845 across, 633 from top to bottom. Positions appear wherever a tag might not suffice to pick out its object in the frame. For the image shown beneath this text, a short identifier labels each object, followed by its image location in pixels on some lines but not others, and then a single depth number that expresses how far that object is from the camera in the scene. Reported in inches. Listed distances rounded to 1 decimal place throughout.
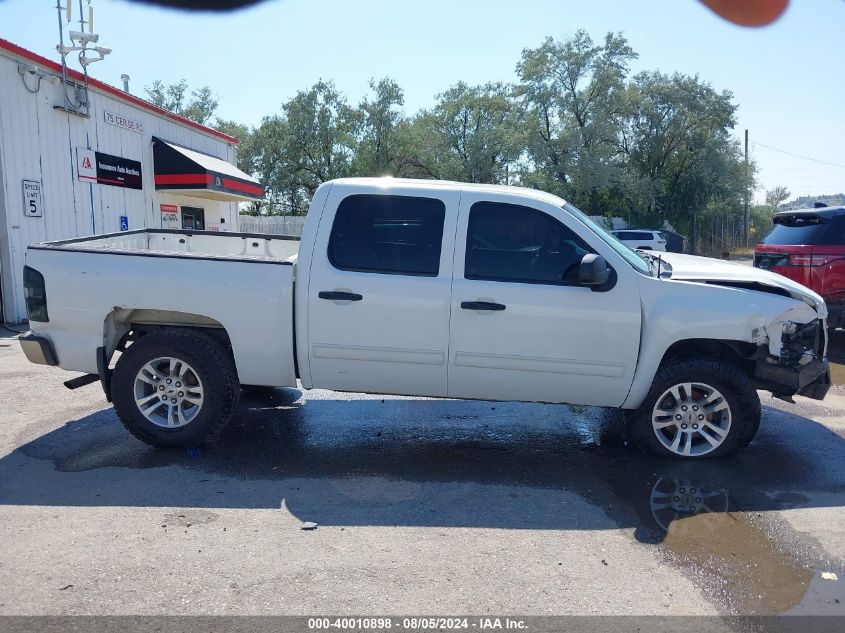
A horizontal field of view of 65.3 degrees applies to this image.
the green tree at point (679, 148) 1440.7
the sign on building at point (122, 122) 542.3
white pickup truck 188.2
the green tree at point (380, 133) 1393.9
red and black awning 604.7
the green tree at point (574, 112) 1360.7
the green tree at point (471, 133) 1397.6
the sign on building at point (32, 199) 450.9
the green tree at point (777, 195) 2421.3
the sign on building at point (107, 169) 507.5
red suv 351.6
